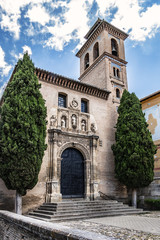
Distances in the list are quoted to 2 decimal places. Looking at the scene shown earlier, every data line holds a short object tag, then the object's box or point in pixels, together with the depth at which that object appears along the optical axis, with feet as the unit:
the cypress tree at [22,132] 32.73
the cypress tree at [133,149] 44.52
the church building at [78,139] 40.65
